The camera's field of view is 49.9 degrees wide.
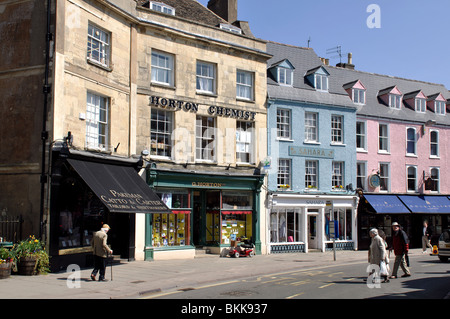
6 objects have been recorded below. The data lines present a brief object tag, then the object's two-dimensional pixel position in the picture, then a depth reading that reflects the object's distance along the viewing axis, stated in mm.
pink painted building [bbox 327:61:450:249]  31375
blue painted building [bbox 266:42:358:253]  27250
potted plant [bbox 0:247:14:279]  14570
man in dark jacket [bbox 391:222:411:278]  15785
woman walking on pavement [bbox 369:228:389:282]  14531
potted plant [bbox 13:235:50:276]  15477
